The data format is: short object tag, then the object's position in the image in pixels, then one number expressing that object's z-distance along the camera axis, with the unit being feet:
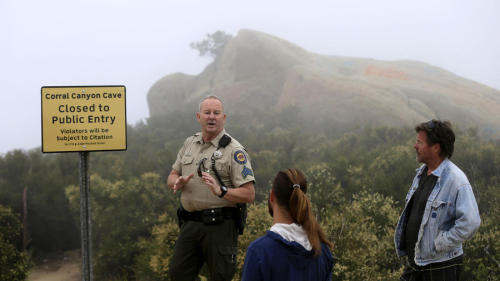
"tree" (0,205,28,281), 24.50
